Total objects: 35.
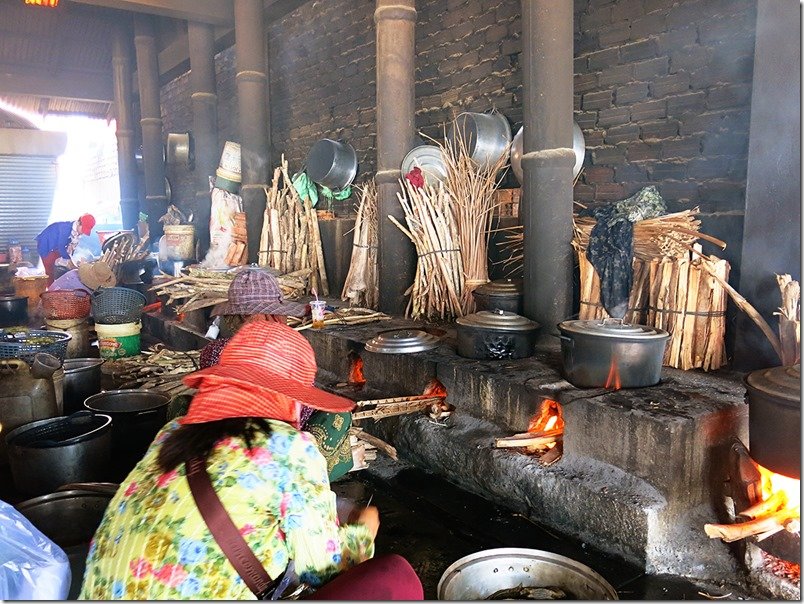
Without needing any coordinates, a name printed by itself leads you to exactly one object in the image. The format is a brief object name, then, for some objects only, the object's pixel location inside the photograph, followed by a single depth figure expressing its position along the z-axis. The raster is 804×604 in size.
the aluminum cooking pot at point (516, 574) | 2.61
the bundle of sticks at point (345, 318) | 6.21
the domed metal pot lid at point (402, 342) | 4.79
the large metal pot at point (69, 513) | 3.15
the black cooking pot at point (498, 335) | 4.40
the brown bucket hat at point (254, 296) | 4.49
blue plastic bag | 2.04
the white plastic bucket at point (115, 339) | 7.47
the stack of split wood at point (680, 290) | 4.00
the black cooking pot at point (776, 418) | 2.60
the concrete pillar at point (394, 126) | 6.34
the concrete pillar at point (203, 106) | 10.84
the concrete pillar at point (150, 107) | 13.20
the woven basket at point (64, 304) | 7.35
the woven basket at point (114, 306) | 7.43
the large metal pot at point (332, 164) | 8.62
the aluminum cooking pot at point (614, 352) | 3.51
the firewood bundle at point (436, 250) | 5.99
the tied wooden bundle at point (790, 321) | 3.46
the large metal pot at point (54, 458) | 3.78
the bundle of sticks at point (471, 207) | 5.85
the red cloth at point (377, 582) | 1.73
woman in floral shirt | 1.55
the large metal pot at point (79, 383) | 5.24
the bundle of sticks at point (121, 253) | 10.62
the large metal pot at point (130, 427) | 4.42
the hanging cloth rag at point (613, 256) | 4.33
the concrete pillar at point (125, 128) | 14.58
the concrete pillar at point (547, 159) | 4.62
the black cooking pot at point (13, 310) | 8.60
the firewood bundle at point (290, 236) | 8.51
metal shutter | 14.95
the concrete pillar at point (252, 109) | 9.16
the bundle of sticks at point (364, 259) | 7.45
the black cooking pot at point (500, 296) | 5.08
